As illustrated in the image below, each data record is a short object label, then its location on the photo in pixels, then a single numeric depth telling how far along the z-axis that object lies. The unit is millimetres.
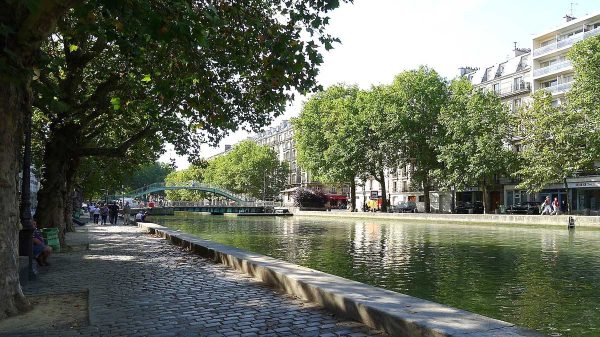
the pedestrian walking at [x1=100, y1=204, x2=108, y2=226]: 39219
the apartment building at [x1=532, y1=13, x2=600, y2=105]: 53969
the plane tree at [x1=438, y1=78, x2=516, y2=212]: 46500
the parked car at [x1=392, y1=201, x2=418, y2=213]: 62750
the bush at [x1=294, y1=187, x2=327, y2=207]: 73562
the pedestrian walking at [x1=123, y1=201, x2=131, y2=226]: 38919
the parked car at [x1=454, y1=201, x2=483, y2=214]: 55688
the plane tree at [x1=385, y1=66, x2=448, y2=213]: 55188
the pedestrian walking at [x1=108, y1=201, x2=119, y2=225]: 39344
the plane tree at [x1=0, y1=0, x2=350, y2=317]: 6602
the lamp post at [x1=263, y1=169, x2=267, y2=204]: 100812
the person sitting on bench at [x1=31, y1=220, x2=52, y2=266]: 11836
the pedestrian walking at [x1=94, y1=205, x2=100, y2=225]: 40800
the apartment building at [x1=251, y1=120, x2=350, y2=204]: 101125
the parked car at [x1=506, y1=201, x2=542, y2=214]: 46125
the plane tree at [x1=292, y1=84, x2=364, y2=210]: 59528
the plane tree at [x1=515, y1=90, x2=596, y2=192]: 39094
